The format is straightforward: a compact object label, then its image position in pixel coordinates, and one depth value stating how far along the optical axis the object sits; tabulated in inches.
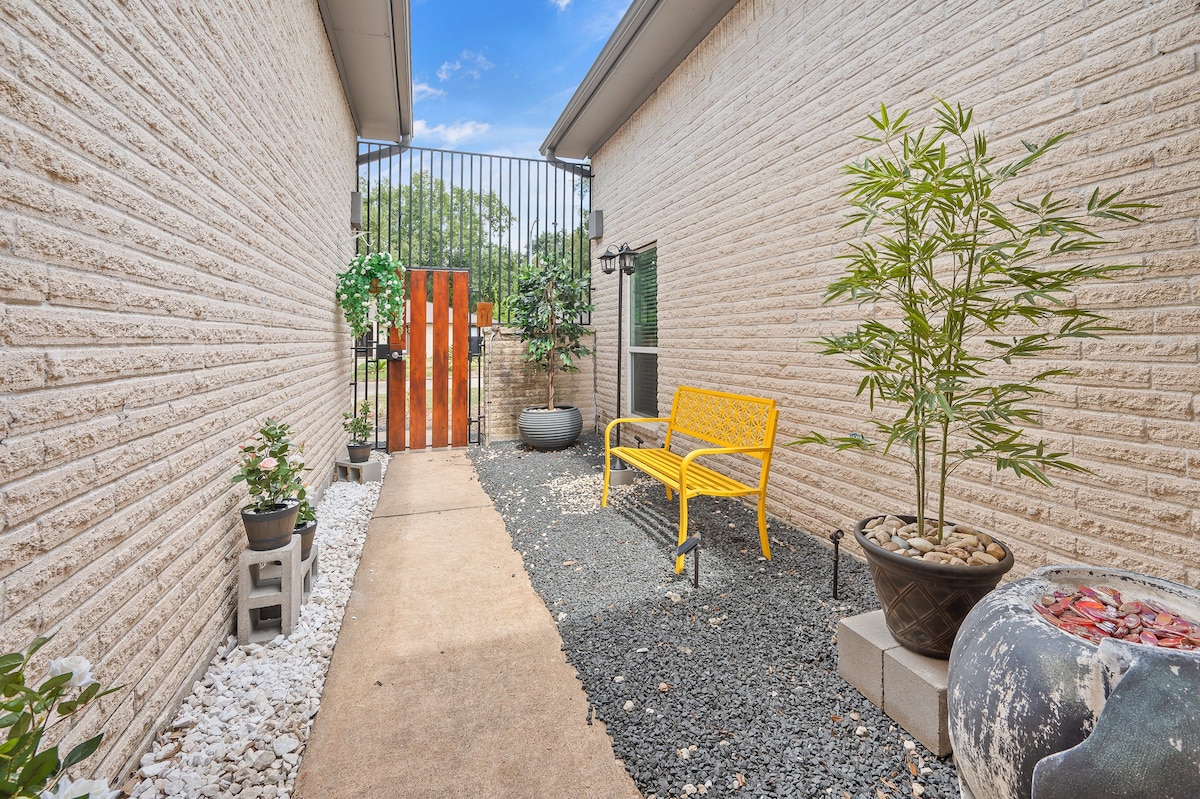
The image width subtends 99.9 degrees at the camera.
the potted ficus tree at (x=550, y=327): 228.4
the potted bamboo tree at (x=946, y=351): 57.9
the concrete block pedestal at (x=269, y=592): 77.6
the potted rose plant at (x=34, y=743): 22.7
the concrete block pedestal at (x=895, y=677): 57.1
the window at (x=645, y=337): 215.6
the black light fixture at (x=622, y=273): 175.8
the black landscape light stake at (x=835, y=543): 88.9
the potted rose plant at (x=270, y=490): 77.5
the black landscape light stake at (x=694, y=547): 94.9
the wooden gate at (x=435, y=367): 220.1
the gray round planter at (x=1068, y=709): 30.9
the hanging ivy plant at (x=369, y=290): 172.2
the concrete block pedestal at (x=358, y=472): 175.0
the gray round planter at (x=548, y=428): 226.7
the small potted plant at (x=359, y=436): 177.0
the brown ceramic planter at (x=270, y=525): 77.0
